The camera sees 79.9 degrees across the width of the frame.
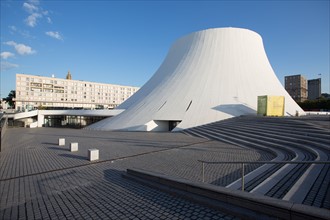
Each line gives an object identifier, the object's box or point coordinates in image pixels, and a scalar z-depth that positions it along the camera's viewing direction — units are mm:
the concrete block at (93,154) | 6629
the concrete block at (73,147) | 8271
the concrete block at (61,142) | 9906
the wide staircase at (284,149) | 3217
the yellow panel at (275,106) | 14836
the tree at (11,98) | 52803
